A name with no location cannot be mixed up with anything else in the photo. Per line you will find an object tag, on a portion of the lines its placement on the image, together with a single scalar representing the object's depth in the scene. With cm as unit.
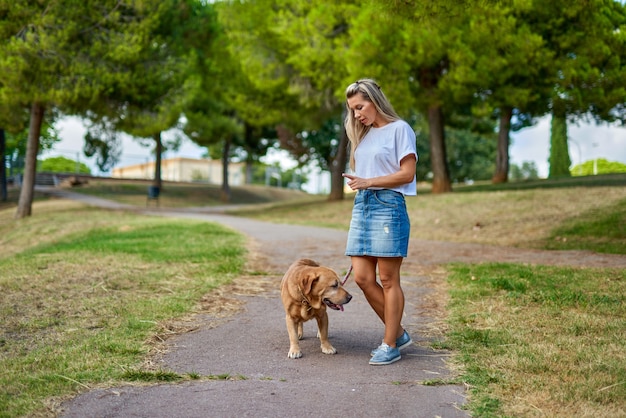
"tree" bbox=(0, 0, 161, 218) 1788
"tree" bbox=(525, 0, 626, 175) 1852
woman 424
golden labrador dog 430
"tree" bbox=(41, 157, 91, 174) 4441
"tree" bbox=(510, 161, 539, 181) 6500
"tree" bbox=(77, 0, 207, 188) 2042
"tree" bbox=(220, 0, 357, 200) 2095
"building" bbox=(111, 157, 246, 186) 5138
